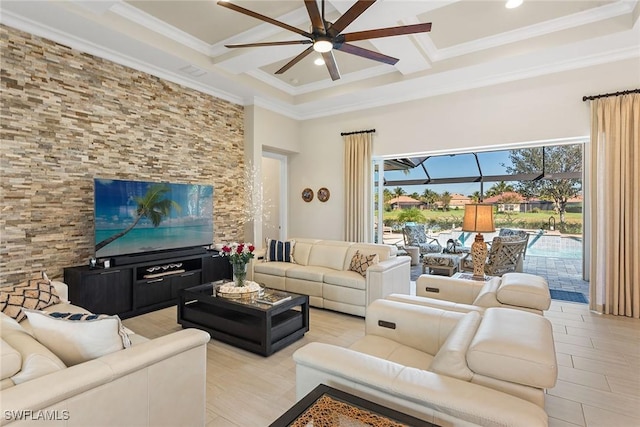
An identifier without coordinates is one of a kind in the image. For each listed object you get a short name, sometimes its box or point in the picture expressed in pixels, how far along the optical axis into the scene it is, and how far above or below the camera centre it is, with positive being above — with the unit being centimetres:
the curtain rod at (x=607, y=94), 395 +148
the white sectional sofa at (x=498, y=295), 254 -70
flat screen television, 395 -7
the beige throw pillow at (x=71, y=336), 160 -62
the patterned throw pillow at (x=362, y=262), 437 -68
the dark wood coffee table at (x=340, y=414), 123 -79
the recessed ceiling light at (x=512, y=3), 336 +218
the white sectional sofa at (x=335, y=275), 404 -85
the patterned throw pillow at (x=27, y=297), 261 -74
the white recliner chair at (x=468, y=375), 122 -70
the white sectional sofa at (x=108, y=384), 128 -77
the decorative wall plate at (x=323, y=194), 660 +36
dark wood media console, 369 -90
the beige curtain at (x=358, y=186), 603 +49
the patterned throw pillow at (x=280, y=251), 520 -63
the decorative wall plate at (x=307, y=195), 685 +35
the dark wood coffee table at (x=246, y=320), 305 -111
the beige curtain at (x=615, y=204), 396 +11
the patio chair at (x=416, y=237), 750 -57
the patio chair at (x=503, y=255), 540 -71
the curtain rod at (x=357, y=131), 596 +150
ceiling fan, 252 +155
